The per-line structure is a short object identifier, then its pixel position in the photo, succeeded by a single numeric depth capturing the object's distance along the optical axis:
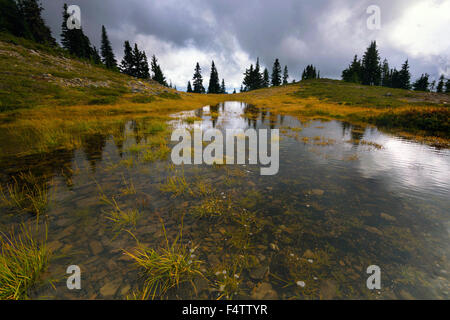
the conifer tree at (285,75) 109.94
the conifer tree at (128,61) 74.81
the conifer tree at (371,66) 74.00
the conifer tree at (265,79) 108.14
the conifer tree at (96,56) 76.80
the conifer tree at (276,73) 100.88
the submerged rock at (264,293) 2.60
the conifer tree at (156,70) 92.75
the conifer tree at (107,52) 77.00
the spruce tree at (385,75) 89.38
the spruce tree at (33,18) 57.78
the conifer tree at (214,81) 97.06
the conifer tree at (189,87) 112.16
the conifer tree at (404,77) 76.56
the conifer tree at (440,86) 78.31
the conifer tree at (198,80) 97.50
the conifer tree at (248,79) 104.30
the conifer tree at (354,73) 77.81
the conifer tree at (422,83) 77.02
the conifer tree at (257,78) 101.56
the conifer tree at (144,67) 78.45
